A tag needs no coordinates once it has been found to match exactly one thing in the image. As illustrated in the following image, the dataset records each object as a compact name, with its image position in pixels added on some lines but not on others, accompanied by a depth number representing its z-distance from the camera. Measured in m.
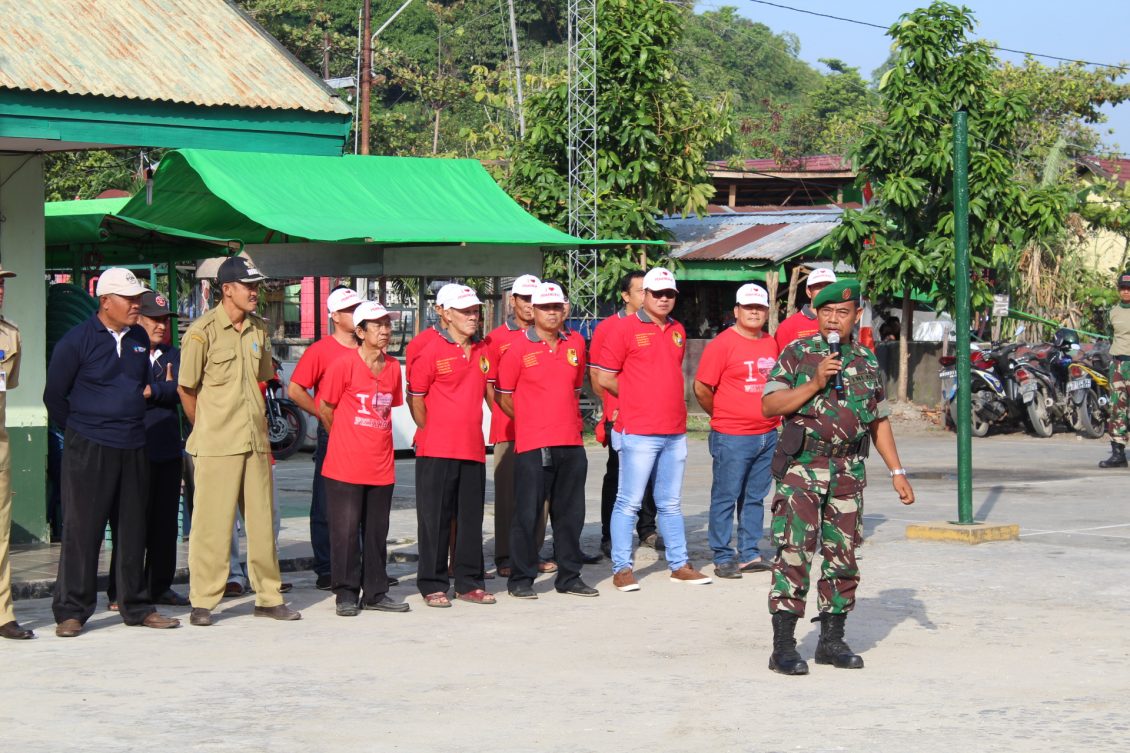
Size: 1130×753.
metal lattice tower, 22.62
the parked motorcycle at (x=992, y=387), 20.97
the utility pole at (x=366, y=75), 34.66
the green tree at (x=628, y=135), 22.94
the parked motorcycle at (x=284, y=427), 19.09
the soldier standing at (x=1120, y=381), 16.56
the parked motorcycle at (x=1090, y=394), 20.28
